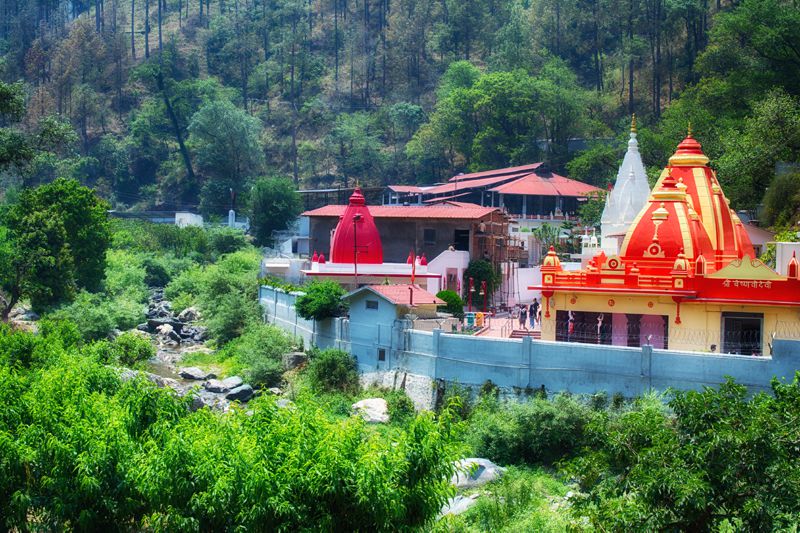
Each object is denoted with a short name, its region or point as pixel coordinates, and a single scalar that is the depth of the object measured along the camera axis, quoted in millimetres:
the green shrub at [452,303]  41656
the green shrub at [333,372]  36469
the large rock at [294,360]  39312
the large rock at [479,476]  25734
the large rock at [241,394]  36781
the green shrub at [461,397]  32375
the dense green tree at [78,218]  50000
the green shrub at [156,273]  64688
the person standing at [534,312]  42725
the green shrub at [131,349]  37569
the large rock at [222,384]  37625
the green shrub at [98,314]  44844
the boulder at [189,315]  54562
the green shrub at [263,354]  38562
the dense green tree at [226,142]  84875
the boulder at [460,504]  23516
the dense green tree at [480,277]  49688
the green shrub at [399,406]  33156
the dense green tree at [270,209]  70750
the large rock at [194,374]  40906
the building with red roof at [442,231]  51344
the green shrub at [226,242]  68312
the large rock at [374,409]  32875
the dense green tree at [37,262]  45531
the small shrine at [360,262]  44156
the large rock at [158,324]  51594
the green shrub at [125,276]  55656
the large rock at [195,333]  50062
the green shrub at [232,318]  47375
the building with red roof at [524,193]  65062
